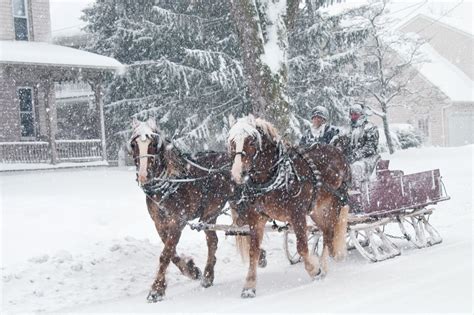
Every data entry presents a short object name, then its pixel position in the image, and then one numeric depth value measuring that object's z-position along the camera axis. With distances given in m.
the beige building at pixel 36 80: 21.61
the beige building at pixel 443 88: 39.22
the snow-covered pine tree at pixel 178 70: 22.42
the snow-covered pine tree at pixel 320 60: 23.66
